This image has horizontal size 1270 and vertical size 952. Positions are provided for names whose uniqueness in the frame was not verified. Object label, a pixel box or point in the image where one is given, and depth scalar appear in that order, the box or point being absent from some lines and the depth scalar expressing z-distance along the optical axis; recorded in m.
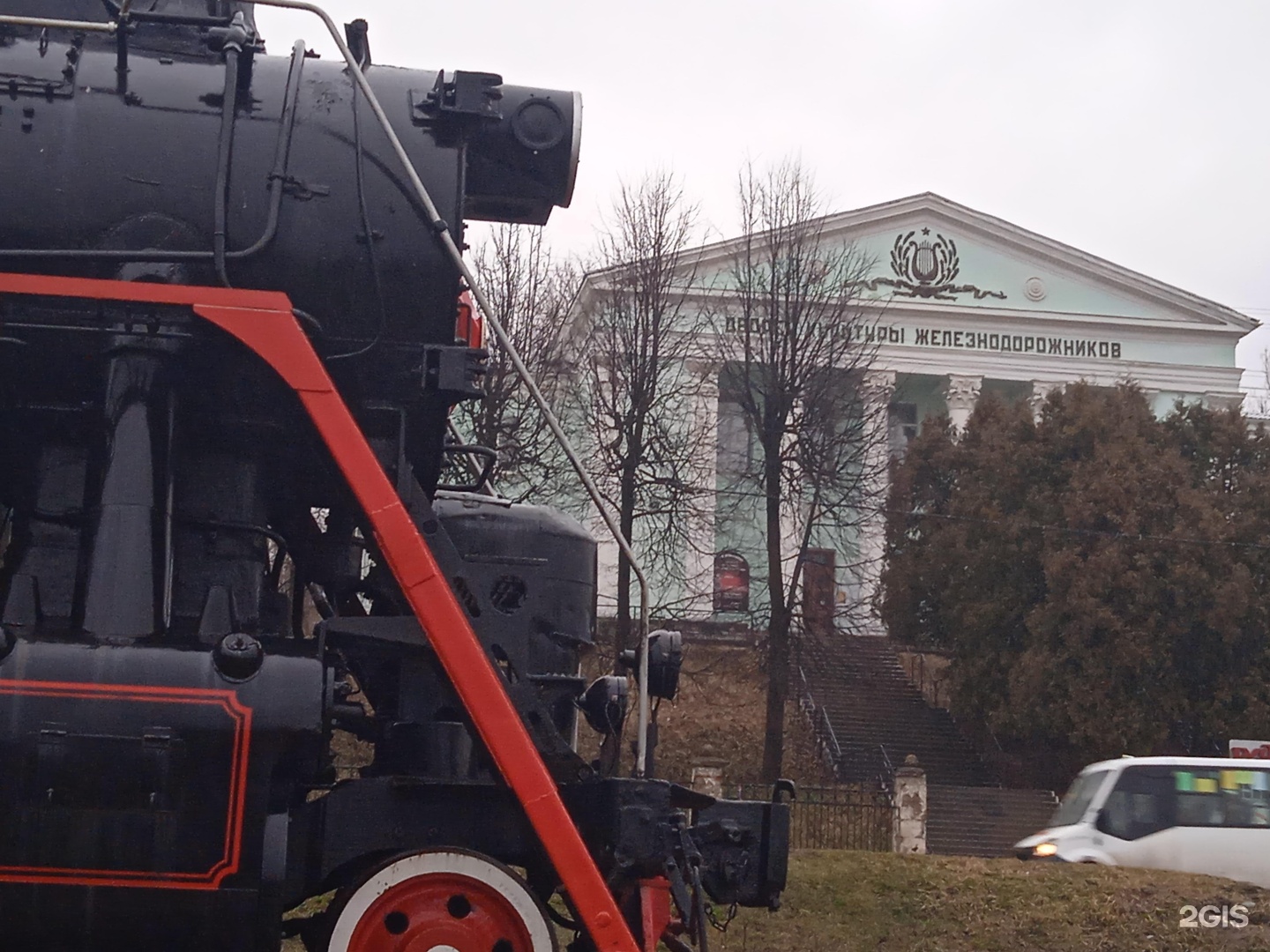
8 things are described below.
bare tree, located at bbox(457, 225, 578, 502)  21.47
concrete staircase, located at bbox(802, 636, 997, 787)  28.11
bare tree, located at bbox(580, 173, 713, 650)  24.25
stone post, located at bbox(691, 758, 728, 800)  17.92
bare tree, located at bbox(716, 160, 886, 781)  25.52
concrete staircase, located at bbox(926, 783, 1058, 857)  23.31
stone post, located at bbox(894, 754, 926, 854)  19.98
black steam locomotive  4.87
